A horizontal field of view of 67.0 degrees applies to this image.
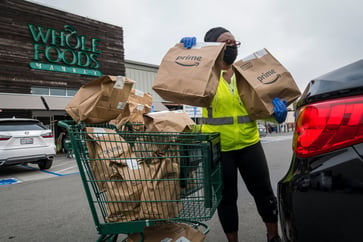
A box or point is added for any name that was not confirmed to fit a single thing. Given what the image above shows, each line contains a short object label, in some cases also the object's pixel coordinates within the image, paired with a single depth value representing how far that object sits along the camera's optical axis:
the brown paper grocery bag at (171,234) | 2.02
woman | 2.16
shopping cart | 1.72
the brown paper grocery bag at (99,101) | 1.94
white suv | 6.85
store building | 12.88
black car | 0.94
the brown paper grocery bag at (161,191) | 1.73
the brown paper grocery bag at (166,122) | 1.90
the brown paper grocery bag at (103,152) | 1.76
